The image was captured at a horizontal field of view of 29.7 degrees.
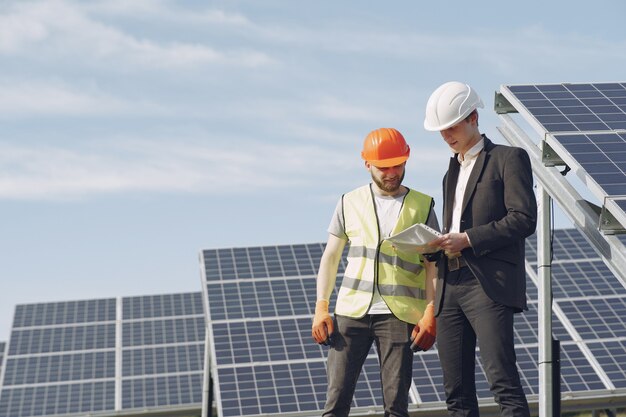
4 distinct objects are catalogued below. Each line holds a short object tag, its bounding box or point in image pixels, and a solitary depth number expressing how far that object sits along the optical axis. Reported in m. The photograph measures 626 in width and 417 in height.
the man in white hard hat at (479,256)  6.20
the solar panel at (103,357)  21.17
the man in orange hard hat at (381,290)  6.57
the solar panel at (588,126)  8.05
